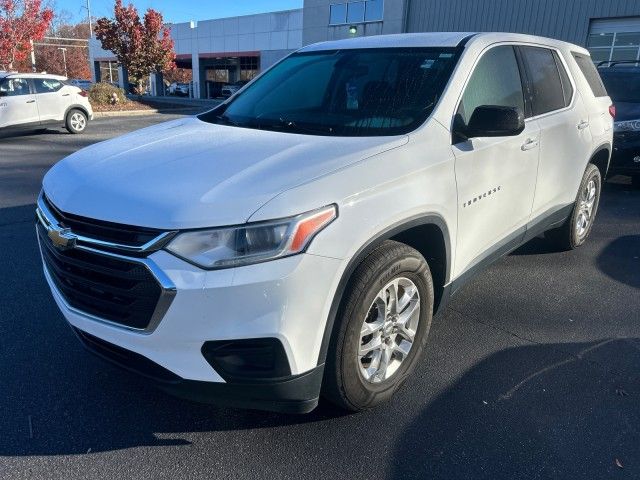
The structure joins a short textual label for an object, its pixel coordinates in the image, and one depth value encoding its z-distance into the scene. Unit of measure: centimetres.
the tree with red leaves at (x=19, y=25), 2158
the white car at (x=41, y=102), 1295
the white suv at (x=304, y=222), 204
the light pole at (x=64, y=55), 4526
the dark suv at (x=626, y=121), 772
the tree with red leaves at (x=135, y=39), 2428
